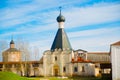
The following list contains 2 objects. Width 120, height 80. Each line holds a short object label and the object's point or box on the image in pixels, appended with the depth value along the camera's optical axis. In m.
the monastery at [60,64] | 49.66
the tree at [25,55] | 53.24
